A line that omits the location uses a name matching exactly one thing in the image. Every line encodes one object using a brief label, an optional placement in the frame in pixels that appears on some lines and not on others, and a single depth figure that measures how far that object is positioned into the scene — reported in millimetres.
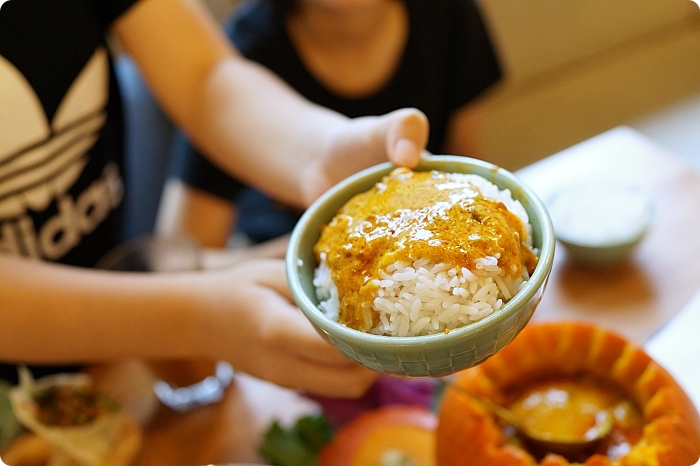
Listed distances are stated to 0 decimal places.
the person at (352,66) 1472
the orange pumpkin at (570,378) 610
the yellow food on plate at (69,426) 801
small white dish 1020
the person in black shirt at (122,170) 747
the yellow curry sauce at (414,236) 513
